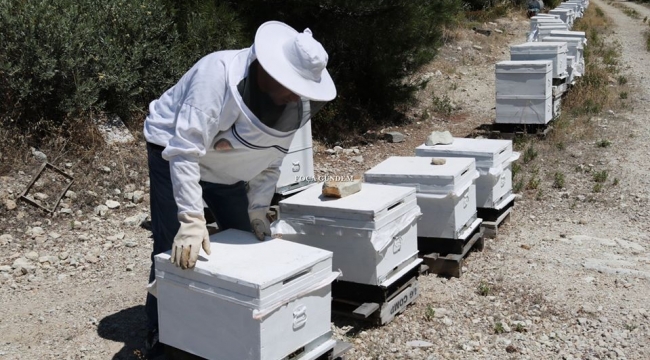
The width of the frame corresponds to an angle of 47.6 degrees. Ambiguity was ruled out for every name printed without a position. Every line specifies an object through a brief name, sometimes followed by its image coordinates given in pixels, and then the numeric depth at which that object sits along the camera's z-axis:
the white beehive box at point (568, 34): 10.62
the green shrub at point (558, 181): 6.51
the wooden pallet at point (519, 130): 8.00
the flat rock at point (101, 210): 5.56
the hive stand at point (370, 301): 3.71
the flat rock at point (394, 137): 8.64
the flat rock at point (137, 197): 5.82
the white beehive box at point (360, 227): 3.59
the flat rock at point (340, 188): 3.77
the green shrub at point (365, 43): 8.14
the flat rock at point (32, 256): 4.82
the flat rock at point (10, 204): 5.34
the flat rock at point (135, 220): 5.47
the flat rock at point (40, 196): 5.54
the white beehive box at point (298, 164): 5.33
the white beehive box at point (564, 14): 17.89
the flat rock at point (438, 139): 5.28
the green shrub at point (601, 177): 6.59
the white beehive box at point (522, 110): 7.77
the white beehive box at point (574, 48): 10.29
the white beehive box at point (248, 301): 2.75
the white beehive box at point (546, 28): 12.52
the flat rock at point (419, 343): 3.66
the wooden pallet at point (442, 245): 4.45
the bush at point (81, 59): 5.90
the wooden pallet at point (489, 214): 5.19
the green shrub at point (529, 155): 7.31
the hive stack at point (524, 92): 7.61
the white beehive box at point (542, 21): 13.73
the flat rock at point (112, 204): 5.66
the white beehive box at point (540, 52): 8.50
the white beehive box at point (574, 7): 21.03
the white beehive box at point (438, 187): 4.27
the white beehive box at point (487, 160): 5.00
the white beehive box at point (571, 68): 9.91
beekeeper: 2.86
